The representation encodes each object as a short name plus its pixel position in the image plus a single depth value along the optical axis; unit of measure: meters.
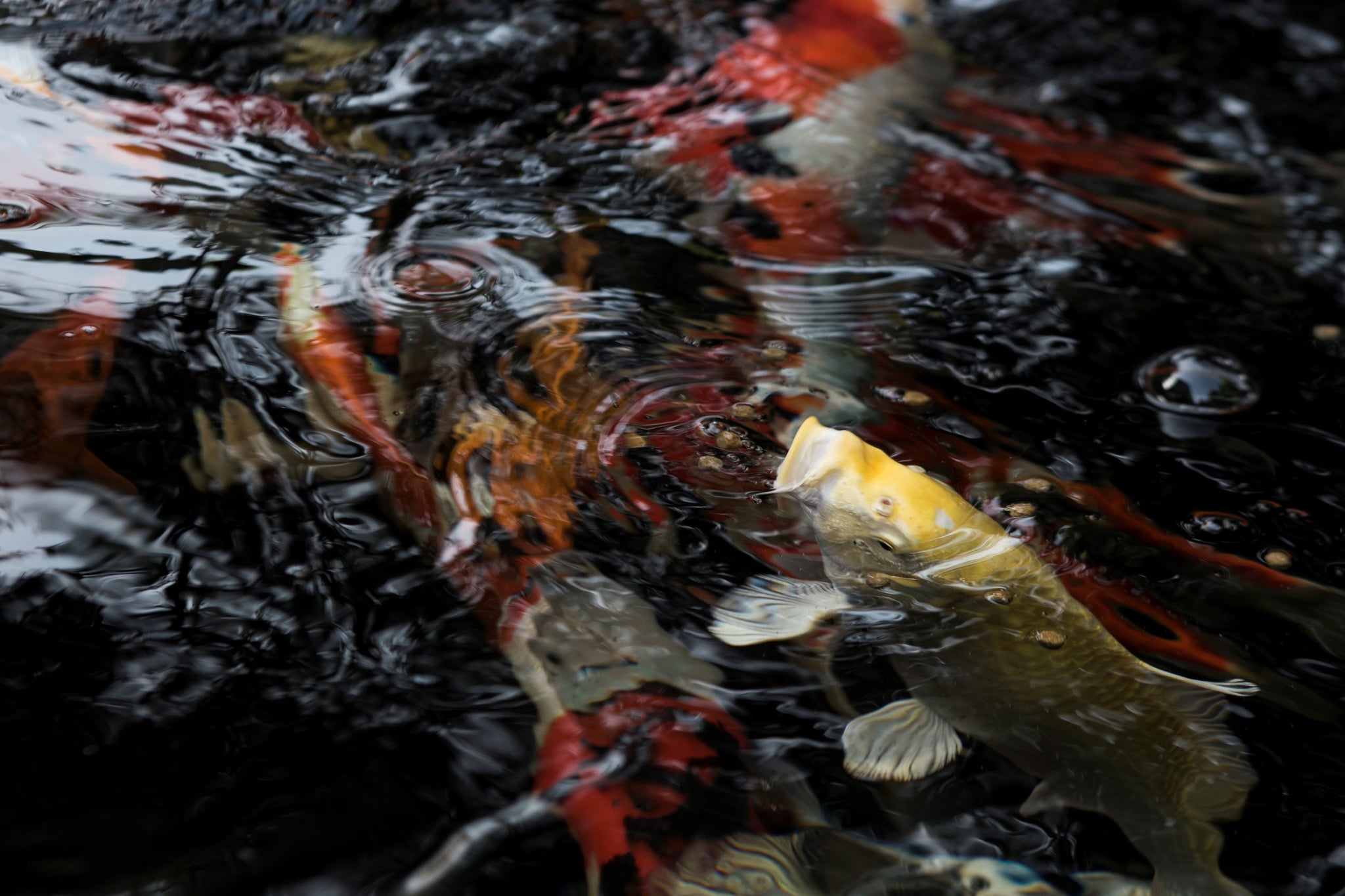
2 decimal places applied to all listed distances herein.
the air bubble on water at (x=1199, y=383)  1.91
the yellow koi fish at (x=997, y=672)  1.28
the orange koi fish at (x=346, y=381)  1.52
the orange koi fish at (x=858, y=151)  2.33
